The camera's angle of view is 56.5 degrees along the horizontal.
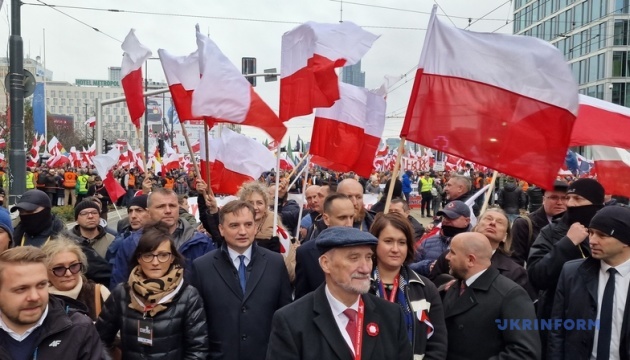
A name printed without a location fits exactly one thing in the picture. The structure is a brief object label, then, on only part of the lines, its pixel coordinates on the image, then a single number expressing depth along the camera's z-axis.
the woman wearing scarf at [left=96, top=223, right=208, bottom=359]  3.69
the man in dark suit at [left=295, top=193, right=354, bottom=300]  4.31
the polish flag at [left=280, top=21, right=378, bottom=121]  5.54
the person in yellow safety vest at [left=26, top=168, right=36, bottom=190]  20.62
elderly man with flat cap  2.76
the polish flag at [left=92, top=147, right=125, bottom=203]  10.62
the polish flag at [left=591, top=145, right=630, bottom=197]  6.62
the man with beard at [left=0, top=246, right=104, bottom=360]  2.98
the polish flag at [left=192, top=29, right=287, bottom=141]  5.75
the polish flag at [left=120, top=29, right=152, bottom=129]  7.17
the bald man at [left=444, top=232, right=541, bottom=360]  3.54
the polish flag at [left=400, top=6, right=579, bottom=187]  4.81
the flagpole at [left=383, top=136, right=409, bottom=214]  4.45
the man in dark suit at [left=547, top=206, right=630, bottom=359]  3.70
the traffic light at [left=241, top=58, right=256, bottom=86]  17.03
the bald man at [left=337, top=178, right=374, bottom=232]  5.48
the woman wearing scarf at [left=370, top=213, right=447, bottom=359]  3.46
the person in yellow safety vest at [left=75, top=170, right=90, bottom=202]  23.55
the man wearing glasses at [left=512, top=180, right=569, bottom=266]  5.36
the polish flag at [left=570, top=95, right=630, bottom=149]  5.83
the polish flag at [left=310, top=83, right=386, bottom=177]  6.44
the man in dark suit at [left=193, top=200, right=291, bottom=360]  3.96
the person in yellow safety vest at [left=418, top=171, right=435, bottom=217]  21.98
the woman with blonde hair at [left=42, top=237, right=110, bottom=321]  3.82
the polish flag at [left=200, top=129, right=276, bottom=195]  9.01
